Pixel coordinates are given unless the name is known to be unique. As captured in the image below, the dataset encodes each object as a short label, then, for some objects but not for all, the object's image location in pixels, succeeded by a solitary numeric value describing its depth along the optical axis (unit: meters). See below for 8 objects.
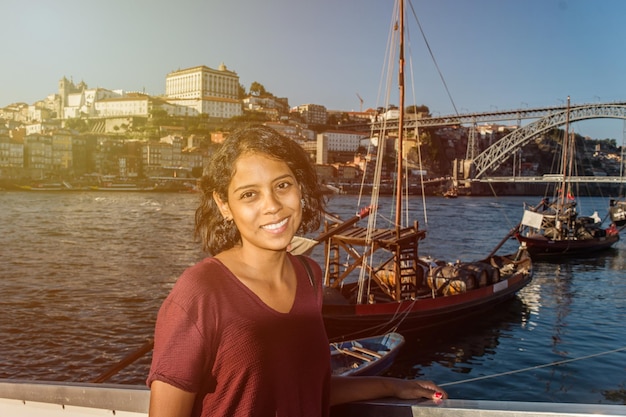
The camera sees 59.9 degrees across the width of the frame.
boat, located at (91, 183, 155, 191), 65.34
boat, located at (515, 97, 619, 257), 23.16
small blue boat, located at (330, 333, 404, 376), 7.00
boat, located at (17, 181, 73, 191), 63.44
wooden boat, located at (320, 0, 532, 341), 9.48
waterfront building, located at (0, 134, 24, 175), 68.12
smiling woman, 0.92
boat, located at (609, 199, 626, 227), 38.66
